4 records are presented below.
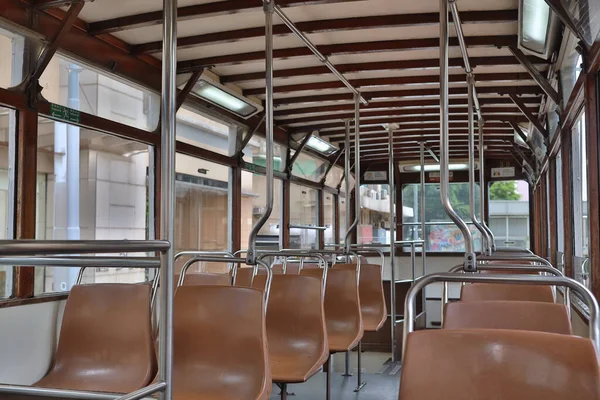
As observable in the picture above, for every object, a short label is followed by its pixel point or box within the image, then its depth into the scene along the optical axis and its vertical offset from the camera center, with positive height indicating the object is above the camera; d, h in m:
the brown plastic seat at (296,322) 3.08 -0.50
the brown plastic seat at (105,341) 2.41 -0.48
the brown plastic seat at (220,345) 2.25 -0.45
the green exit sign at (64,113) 3.59 +0.70
